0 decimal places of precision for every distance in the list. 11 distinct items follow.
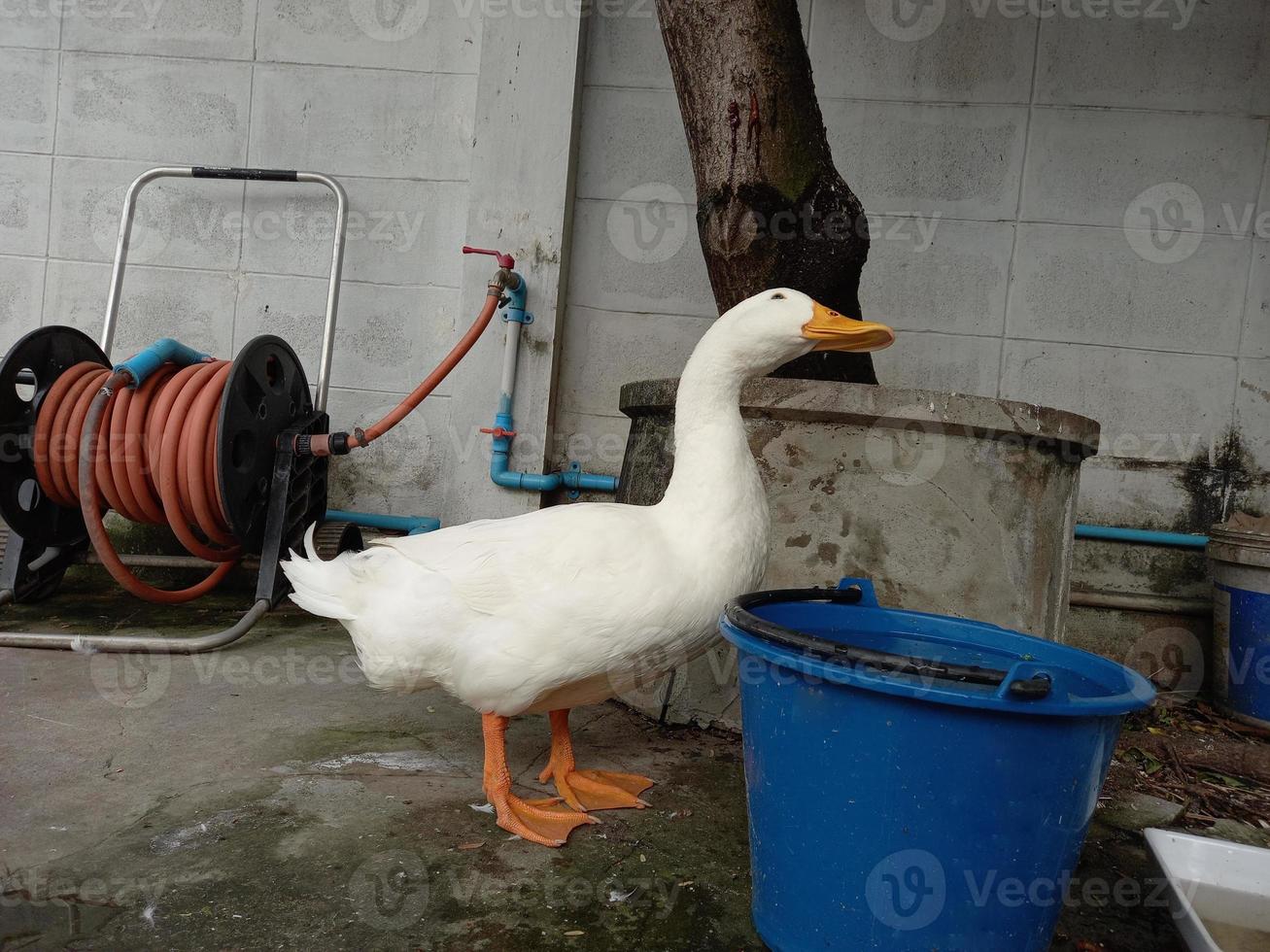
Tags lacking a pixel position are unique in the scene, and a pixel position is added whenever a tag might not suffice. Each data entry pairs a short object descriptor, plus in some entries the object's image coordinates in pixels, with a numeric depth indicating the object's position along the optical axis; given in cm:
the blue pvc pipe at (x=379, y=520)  366
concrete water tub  204
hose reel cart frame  266
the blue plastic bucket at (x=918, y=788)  102
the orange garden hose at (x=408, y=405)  291
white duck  157
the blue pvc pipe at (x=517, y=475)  356
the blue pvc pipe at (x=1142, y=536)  330
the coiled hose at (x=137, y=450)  264
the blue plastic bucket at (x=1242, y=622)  276
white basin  133
